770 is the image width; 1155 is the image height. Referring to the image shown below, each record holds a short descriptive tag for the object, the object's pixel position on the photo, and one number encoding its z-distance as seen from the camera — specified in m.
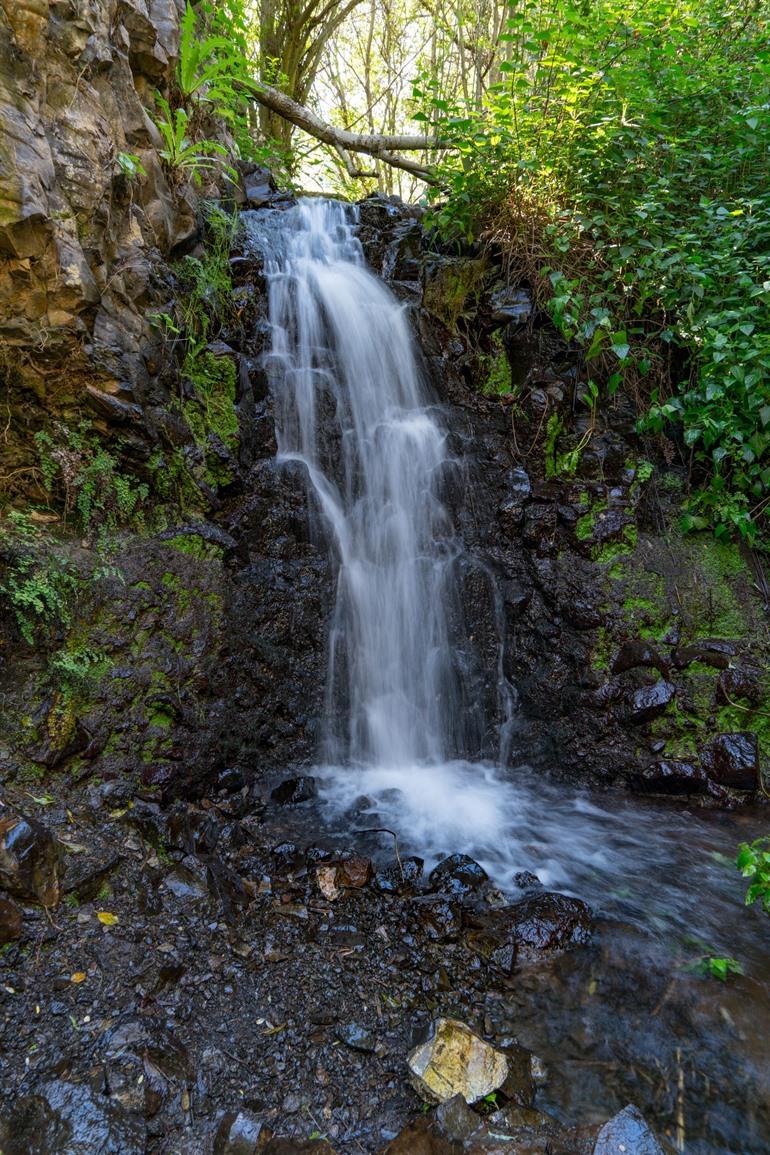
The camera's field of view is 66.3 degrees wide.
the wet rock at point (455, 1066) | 2.14
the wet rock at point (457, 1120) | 1.96
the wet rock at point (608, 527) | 5.00
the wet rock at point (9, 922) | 2.29
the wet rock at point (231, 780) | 3.80
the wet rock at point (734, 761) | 4.36
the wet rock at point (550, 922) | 2.96
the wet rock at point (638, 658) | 4.67
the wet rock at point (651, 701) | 4.57
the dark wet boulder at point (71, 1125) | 1.75
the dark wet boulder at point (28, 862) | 2.42
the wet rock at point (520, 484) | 5.23
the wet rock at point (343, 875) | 3.18
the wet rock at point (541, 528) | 5.07
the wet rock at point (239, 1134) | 1.89
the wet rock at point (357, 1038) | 2.32
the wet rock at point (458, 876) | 3.26
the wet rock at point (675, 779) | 4.39
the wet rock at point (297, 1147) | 1.88
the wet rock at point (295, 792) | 3.94
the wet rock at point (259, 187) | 7.06
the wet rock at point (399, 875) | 3.23
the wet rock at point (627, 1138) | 1.95
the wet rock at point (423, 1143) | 1.91
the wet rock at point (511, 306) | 5.68
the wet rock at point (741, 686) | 4.56
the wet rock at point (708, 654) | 4.66
